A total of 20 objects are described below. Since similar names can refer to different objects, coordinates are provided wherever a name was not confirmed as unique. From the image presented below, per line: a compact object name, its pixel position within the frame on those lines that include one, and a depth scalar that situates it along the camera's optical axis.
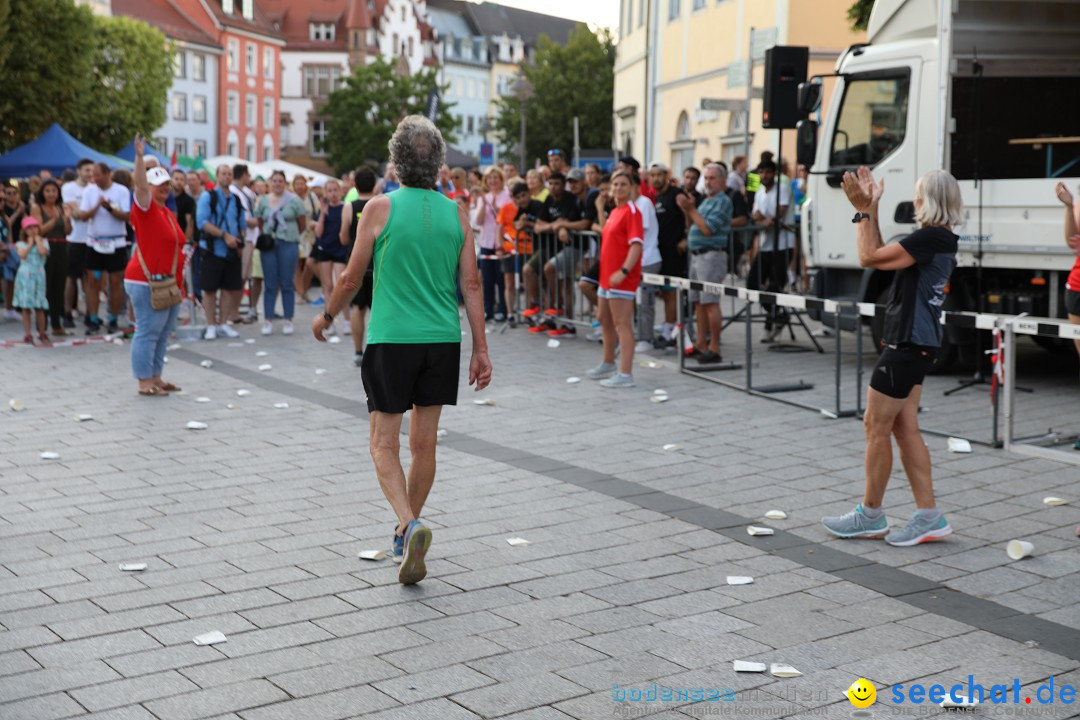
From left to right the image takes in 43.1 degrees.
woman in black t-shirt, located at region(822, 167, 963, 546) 6.28
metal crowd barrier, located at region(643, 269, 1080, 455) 8.66
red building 81.94
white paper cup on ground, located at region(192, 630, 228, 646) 4.89
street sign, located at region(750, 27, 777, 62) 16.36
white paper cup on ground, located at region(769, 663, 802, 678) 4.57
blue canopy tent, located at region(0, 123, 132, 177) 25.50
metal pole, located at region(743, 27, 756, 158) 17.31
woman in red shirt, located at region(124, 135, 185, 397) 10.95
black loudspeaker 14.63
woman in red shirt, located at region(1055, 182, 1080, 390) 8.97
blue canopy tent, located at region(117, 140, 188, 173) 33.24
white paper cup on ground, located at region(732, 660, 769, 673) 4.62
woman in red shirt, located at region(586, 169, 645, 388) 11.48
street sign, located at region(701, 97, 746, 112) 18.97
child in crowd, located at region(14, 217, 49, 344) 14.98
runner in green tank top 5.80
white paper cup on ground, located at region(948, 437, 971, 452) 8.85
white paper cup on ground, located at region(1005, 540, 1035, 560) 6.16
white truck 11.46
